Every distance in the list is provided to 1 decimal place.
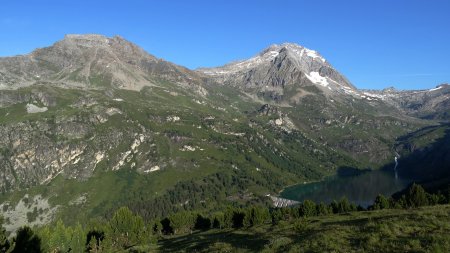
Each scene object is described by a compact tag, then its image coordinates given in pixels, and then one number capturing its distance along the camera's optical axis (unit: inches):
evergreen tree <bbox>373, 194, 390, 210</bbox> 5925.2
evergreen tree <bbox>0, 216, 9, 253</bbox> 4012.8
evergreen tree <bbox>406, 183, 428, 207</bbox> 5506.9
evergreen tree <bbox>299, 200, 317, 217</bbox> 6530.5
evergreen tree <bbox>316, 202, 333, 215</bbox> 6530.5
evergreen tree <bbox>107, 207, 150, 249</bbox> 6038.4
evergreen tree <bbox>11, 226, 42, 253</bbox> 3727.9
